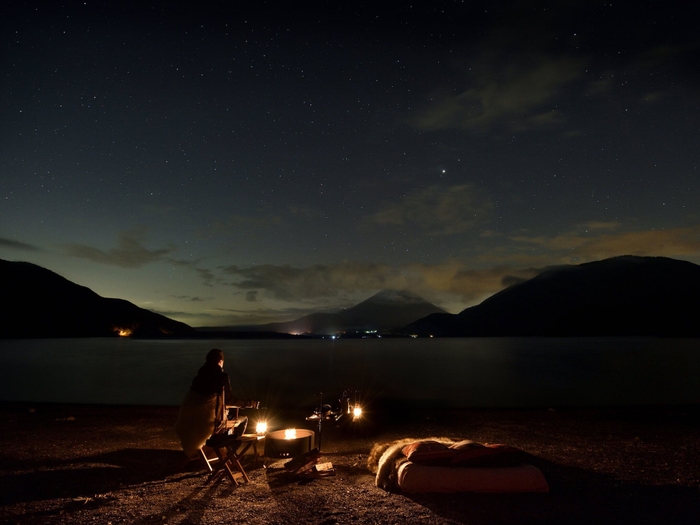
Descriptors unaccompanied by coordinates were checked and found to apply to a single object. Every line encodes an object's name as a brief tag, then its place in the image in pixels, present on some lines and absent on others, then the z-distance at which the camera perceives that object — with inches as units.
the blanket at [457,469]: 222.2
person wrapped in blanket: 263.9
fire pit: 276.8
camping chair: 241.1
